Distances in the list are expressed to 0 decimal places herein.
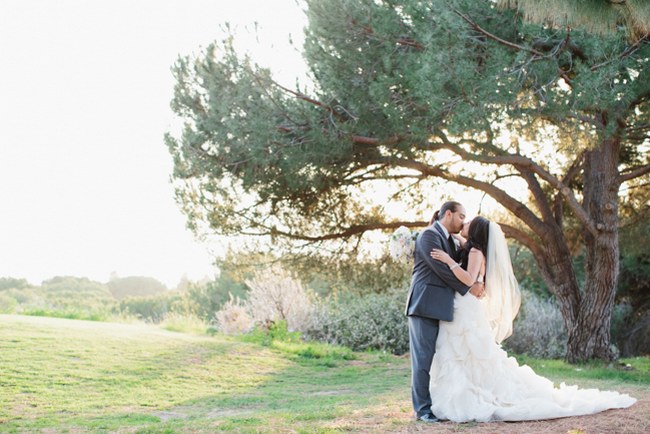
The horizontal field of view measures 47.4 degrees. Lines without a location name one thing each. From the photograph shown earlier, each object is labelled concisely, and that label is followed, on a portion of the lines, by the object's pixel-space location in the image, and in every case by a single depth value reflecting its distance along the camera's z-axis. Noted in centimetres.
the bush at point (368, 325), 1786
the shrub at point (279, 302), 1838
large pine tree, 1022
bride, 668
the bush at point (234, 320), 1878
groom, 688
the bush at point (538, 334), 1809
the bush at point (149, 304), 3334
